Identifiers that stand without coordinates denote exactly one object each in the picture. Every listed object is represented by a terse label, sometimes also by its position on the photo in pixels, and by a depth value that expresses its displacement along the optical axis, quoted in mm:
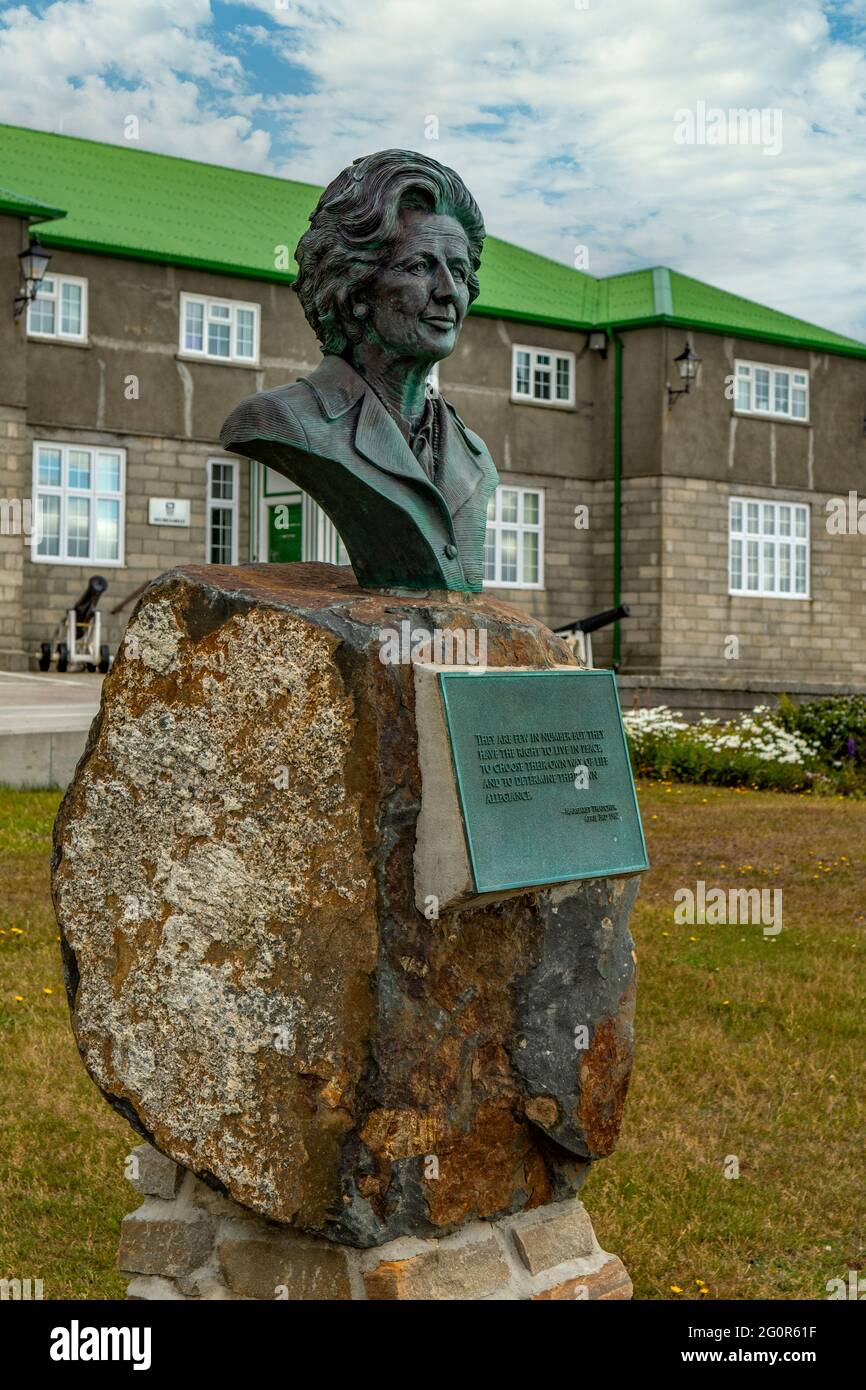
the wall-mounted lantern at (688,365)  29250
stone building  24422
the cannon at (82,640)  23188
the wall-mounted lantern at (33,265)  21906
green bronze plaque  4504
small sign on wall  25188
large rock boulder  4512
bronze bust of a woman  5023
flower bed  17469
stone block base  4609
